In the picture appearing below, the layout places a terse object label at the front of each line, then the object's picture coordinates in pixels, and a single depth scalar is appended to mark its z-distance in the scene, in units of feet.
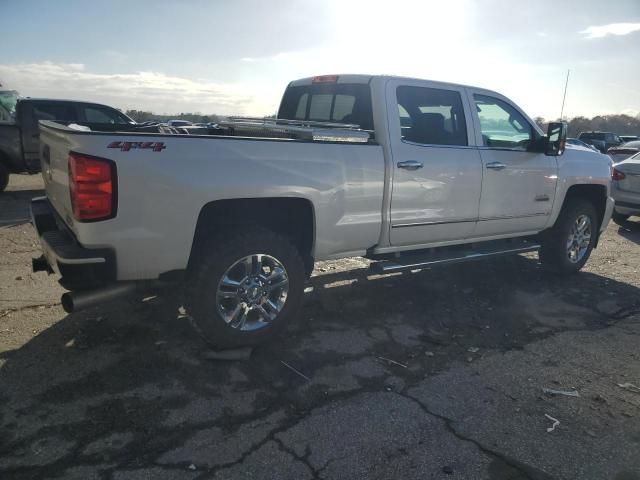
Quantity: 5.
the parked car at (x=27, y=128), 32.04
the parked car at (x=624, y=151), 53.06
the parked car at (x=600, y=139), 95.66
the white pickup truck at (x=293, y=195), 10.11
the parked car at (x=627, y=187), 28.68
